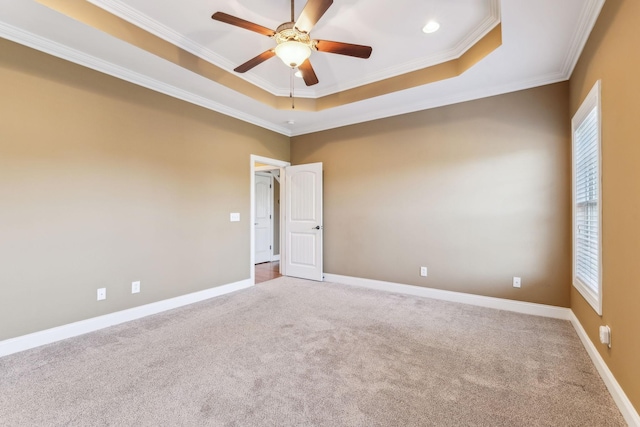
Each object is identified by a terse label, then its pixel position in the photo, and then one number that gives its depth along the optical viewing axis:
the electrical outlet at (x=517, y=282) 3.34
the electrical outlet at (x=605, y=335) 1.89
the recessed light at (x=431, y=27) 2.63
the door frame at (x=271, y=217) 7.06
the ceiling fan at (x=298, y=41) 2.01
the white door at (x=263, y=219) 6.74
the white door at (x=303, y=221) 4.91
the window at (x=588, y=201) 2.11
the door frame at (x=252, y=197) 4.57
